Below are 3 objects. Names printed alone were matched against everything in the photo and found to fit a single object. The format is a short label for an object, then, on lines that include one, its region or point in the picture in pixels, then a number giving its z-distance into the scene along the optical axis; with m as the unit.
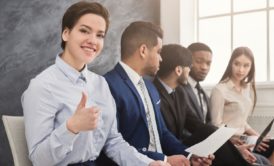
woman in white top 3.29
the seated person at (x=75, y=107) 1.52
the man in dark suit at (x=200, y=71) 3.21
